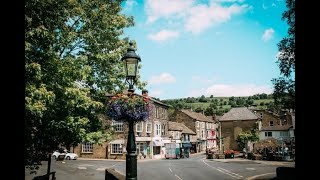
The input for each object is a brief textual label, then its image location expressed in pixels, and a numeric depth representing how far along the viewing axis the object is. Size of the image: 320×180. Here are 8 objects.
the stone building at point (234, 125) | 68.44
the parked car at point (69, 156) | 44.47
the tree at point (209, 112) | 128.15
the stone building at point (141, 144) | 50.72
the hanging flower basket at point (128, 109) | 8.39
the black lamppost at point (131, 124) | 7.79
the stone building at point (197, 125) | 82.00
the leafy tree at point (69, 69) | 9.70
